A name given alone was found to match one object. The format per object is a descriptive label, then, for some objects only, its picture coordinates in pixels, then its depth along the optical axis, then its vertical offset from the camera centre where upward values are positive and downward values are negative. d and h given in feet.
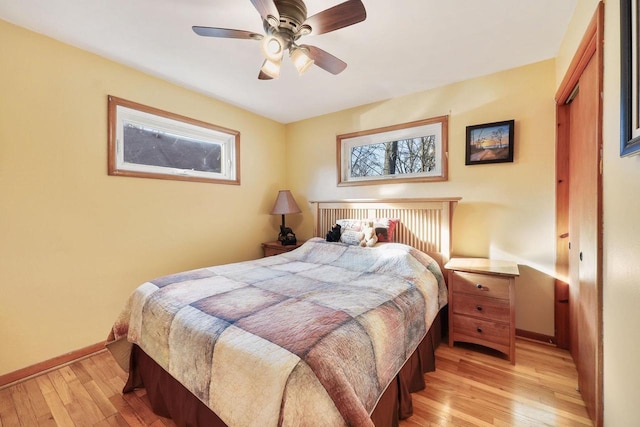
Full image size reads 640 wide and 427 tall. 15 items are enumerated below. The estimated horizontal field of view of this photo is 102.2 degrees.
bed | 2.95 -1.87
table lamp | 11.05 +0.12
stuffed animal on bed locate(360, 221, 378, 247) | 8.39 -0.84
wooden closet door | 4.26 -0.41
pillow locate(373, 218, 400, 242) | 8.66 -0.59
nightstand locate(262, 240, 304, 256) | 10.55 -1.49
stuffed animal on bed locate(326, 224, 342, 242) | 9.06 -0.82
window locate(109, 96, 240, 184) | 7.56 +2.27
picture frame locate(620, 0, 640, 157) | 2.67 +1.42
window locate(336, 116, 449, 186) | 8.76 +2.17
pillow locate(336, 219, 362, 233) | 8.84 -0.45
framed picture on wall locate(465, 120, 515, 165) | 7.50 +2.06
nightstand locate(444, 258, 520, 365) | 6.31 -2.38
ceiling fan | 4.30 +3.36
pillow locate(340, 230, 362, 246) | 8.52 -0.85
